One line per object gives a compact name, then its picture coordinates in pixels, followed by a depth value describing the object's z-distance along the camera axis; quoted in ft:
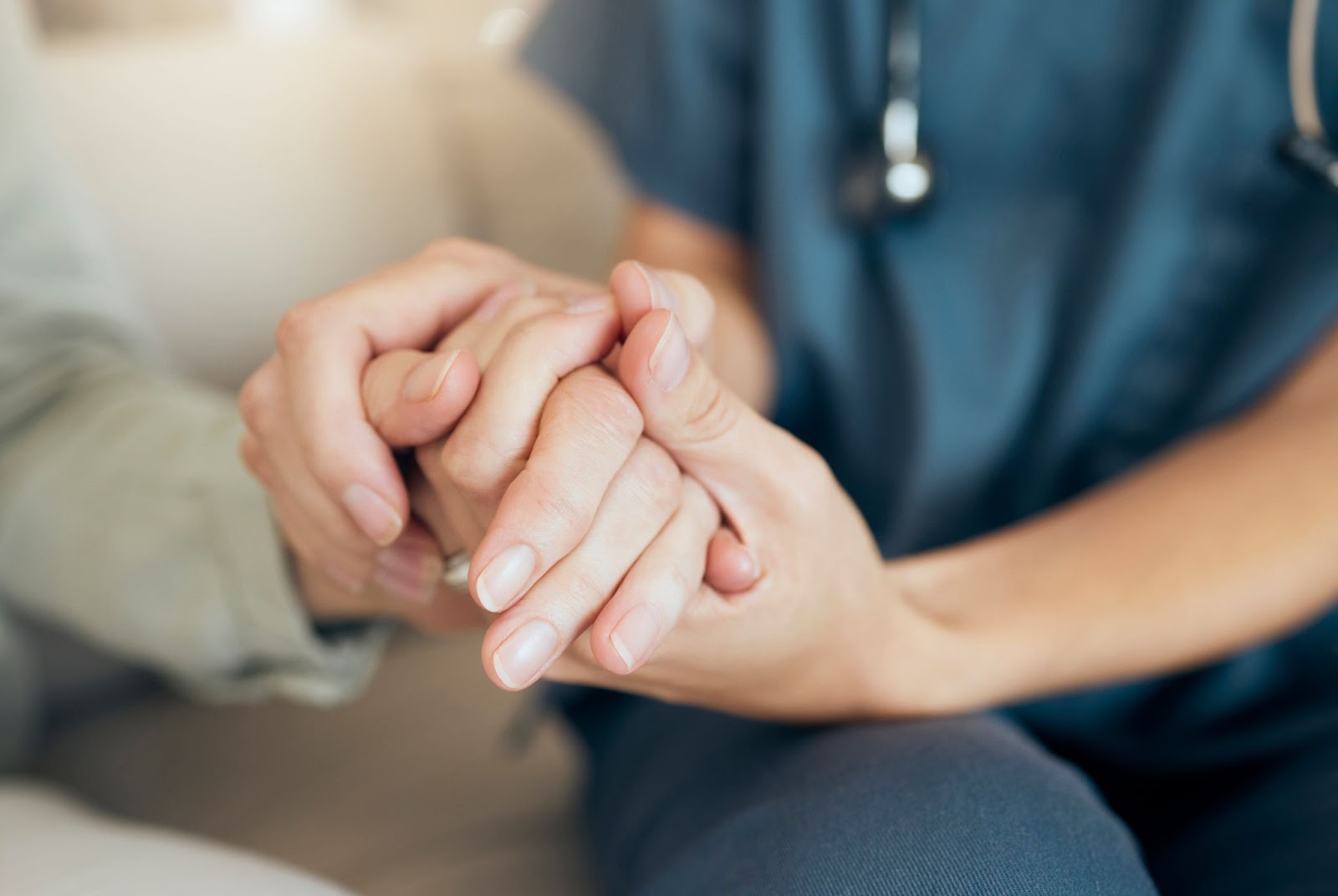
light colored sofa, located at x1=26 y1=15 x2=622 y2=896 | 1.65
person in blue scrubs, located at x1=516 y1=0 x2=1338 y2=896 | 1.09
